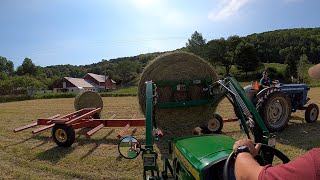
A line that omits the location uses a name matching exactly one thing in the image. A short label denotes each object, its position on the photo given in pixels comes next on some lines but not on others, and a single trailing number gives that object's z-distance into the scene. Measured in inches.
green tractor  57.6
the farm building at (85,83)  1950.3
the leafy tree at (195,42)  1878.9
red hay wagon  174.6
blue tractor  195.4
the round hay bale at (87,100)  284.0
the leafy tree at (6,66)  2624.0
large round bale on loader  176.9
